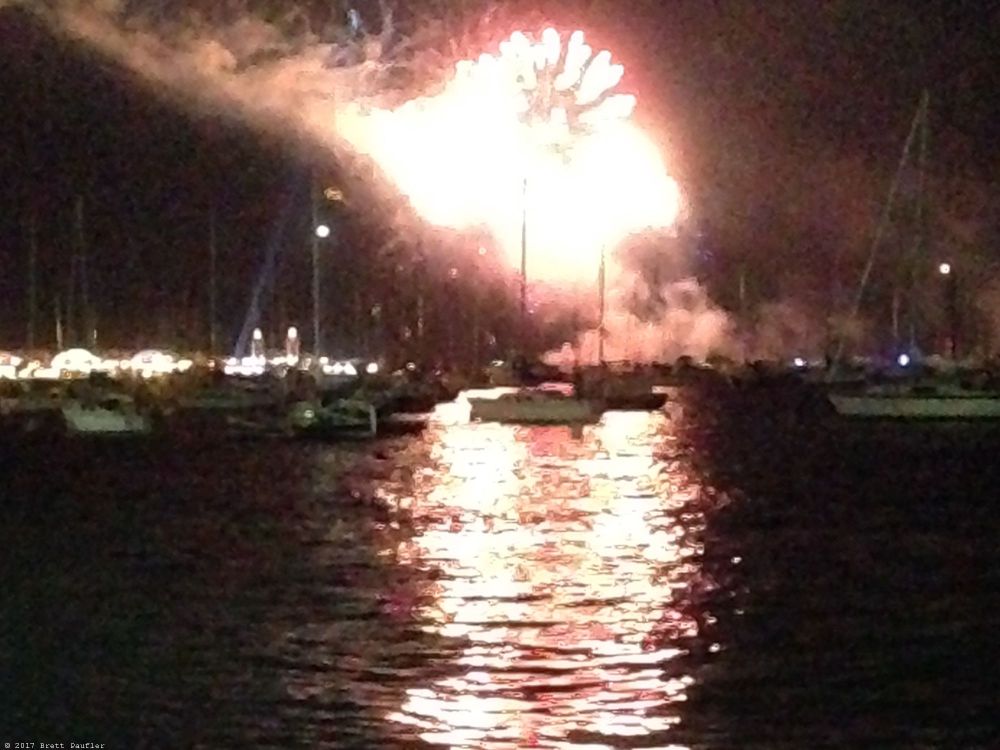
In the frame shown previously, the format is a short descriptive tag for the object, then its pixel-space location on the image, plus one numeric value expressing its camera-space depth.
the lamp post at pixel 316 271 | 84.06
